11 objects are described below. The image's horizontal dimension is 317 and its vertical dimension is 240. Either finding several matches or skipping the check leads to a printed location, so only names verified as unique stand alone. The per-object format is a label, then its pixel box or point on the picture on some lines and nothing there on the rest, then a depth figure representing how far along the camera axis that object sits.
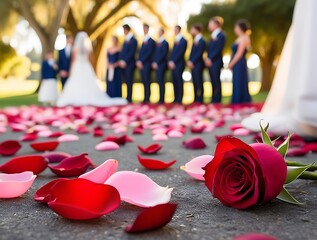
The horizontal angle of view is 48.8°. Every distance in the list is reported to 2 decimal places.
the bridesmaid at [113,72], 9.37
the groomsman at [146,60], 8.91
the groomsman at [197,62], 8.36
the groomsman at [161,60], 8.78
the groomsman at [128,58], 8.95
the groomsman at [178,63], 8.50
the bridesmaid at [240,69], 7.39
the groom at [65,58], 8.96
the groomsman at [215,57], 7.85
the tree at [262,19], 15.34
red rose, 0.99
